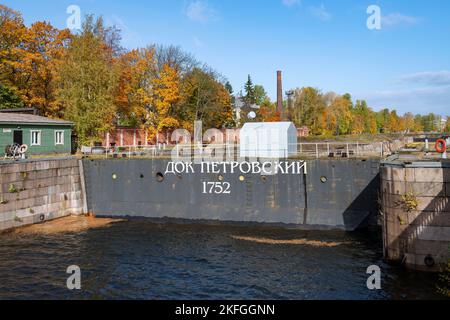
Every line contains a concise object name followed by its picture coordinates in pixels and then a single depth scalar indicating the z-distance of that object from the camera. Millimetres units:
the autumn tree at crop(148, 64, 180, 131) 52188
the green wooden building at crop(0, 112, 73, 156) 31172
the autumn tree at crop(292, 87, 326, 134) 91312
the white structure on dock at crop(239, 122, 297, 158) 30500
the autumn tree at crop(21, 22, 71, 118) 47750
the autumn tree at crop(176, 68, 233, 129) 62719
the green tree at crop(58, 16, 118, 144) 39000
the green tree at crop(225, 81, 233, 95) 103475
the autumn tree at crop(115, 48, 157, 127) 52062
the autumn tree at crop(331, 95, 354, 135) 101500
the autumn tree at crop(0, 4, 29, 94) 45469
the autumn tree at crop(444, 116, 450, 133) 165025
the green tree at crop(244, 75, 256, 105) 106925
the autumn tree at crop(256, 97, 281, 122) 85281
